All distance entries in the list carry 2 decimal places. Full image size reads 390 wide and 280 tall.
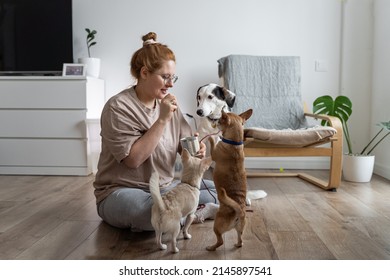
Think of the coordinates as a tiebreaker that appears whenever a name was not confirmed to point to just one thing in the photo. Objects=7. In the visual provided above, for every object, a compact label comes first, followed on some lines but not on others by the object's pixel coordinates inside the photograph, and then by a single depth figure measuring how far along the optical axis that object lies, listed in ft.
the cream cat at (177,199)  4.34
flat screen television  10.73
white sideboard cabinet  9.89
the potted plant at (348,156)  9.34
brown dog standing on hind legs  4.23
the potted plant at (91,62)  10.75
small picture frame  10.33
